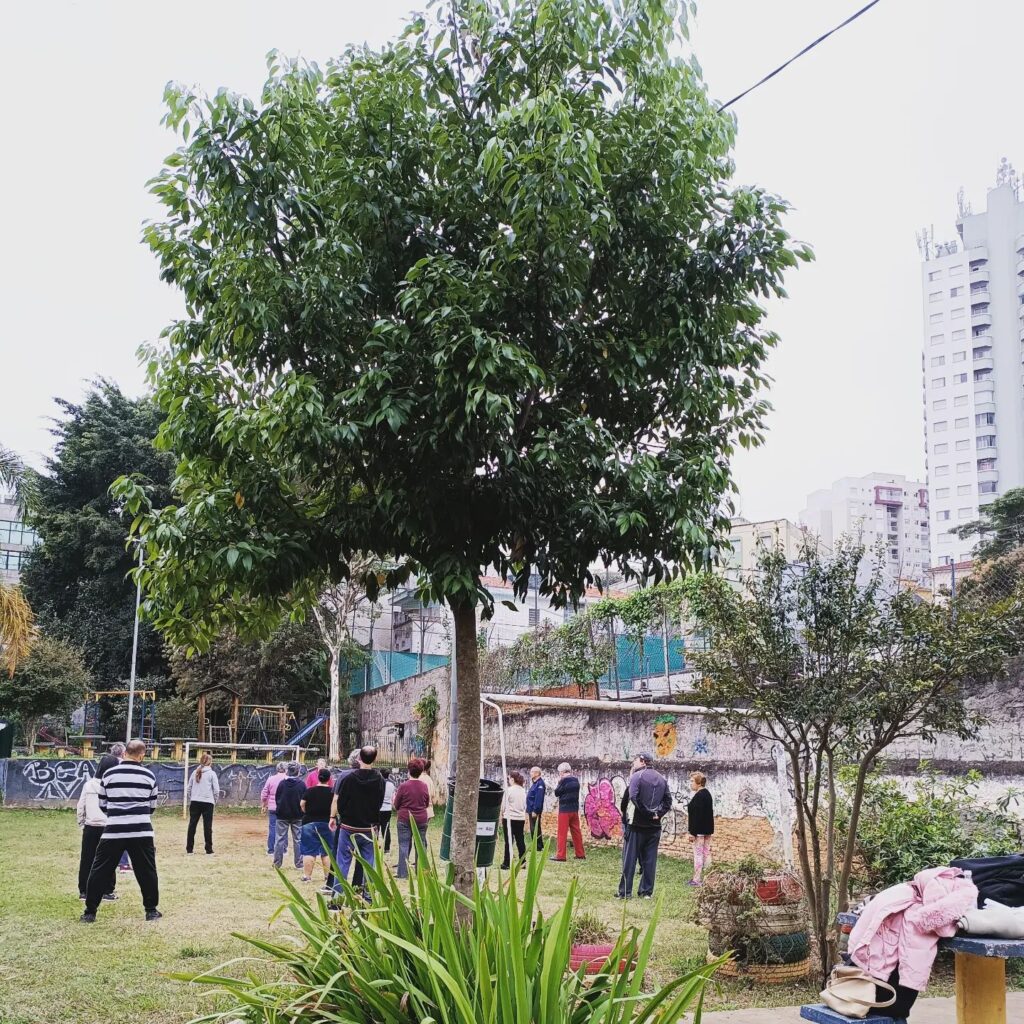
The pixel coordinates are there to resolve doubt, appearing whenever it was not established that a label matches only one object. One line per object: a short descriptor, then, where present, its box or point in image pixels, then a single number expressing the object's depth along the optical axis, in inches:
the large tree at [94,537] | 1547.7
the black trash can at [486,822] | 415.3
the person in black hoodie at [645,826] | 517.7
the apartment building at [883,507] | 4640.8
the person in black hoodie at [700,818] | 553.6
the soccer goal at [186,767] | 994.1
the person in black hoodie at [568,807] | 674.8
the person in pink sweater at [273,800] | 618.8
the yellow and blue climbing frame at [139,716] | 1448.5
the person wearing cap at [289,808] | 587.2
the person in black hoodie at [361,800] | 449.7
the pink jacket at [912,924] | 211.9
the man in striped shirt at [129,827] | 398.9
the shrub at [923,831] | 391.9
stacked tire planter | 336.8
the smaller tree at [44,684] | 1284.4
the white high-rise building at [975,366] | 3312.0
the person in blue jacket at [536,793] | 666.8
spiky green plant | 135.2
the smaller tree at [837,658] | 304.3
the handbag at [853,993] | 209.9
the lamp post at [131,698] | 1274.6
